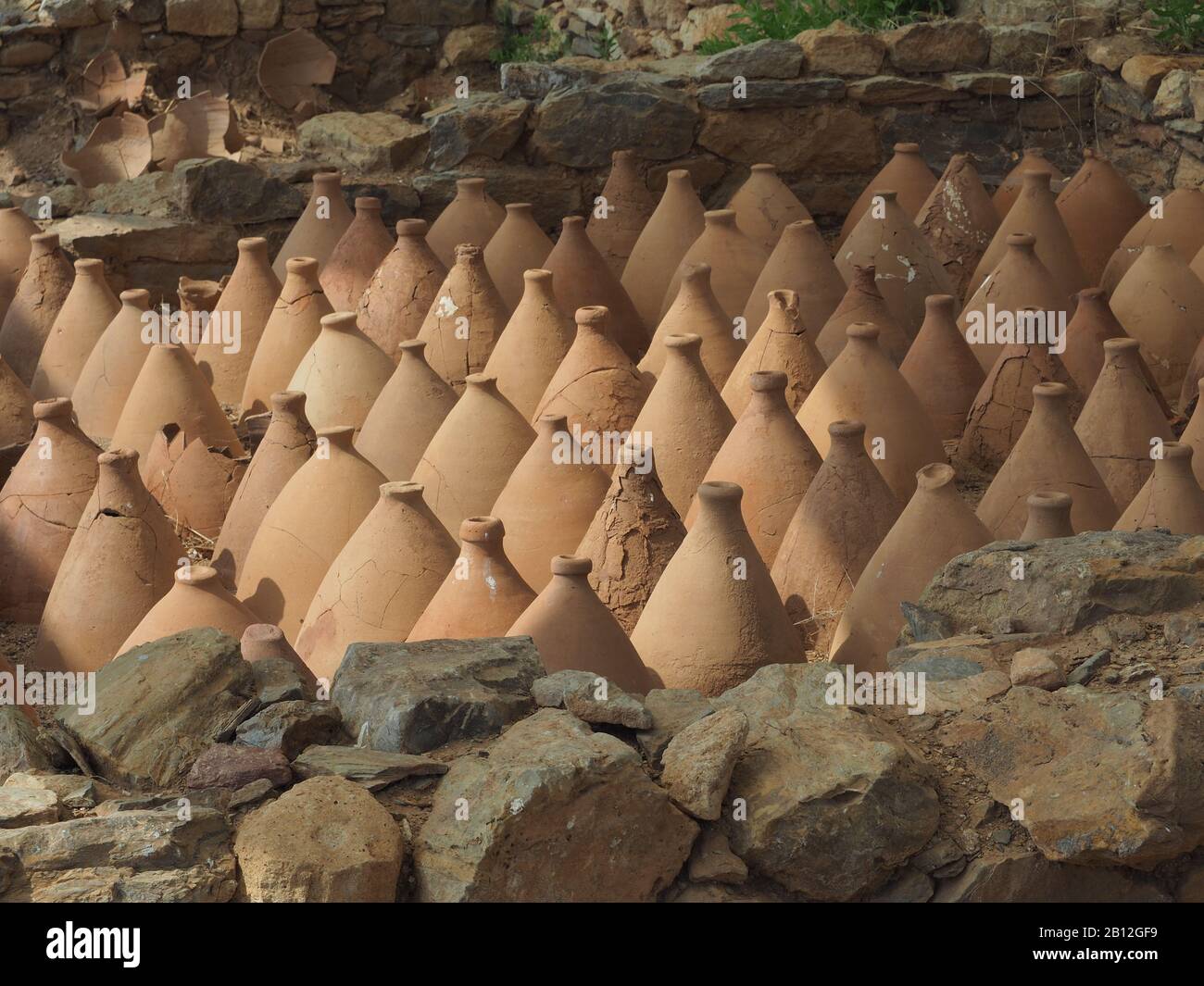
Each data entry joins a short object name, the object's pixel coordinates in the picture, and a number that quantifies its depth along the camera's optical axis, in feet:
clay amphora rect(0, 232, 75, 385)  19.31
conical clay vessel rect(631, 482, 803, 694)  10.92
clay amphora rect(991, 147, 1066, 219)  20.49
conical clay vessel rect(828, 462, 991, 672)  11.02
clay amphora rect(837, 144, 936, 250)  20.65
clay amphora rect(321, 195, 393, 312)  19.22
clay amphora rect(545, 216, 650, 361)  18.19
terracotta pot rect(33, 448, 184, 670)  12.89
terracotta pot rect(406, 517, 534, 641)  11.03
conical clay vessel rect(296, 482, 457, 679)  11.90
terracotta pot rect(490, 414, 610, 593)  12.79
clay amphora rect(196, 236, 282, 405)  18.35
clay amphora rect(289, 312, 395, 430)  15.94
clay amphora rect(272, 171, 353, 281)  20.35
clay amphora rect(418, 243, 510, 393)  17.11
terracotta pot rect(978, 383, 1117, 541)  12.19
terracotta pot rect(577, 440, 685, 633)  11.92
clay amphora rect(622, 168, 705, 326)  19.39
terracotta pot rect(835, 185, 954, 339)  17.69
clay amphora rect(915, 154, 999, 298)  19.52
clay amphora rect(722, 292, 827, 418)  14.85
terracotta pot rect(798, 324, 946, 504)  13.75
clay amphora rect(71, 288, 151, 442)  17.37
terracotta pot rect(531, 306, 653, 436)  14.55
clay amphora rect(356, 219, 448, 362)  18.04
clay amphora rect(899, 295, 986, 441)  15.56
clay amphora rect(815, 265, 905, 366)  15.84
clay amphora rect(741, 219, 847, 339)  17.08
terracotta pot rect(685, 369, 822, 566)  12.83
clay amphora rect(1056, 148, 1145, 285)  19.69
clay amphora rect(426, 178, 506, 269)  20.16
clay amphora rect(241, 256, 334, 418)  17.40
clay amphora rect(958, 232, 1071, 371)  16.05
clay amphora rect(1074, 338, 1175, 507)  13.42
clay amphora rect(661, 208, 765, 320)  18.21
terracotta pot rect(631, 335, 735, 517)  13.58
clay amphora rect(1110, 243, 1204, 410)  16.48
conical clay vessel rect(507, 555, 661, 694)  10.30
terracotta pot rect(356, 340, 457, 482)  14.78
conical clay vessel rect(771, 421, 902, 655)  12.16
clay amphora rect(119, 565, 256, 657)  11.67
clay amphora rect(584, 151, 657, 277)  20.95
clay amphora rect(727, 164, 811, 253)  19.86
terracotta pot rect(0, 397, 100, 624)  14.44
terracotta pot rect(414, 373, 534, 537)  13.82
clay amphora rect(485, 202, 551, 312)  19.16
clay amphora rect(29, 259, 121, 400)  18.40
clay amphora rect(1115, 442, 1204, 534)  11.09
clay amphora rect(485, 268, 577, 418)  15.90
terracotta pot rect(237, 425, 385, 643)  13.10
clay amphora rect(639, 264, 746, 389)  15.81
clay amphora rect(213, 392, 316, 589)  14.08
